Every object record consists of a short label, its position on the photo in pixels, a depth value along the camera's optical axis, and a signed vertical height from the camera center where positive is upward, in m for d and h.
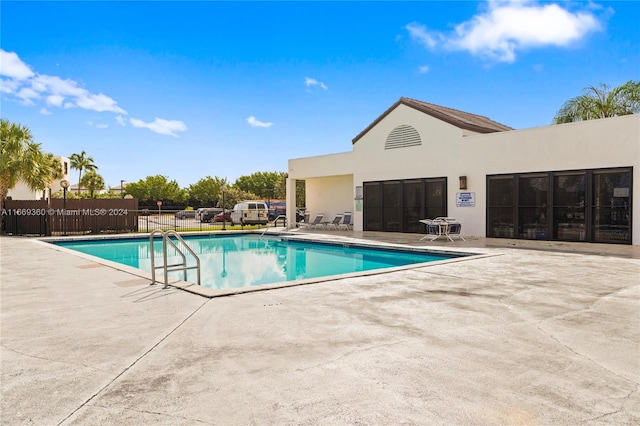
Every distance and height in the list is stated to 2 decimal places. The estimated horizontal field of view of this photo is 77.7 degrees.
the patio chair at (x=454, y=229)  14.35 -0.83
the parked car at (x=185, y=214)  35.25 -0.64
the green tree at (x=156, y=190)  62.97 +2.84
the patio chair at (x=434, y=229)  14.33 -0.86
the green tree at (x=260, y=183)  70.62 +4.29
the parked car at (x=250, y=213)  25.19 -0.38
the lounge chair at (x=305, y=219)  22.08 -0.71
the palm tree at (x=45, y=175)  18.40 +1.57
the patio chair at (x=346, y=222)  20.55 -0.79
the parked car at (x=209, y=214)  32.69 -0.55
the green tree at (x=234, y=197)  52.09 +1.43
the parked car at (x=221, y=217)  29.56 -0.74
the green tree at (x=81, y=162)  51.97 +6.01
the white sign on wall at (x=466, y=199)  15.24 +0.28
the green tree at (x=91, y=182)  49.72 +3.24
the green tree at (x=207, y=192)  59.28 +2.34
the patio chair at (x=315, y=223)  21.22 -0.87
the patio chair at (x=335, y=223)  20.72 -0.84
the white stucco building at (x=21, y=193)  35.19 +1.35
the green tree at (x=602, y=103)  19.84 +5.34
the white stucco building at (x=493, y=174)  12.15 +1.18
